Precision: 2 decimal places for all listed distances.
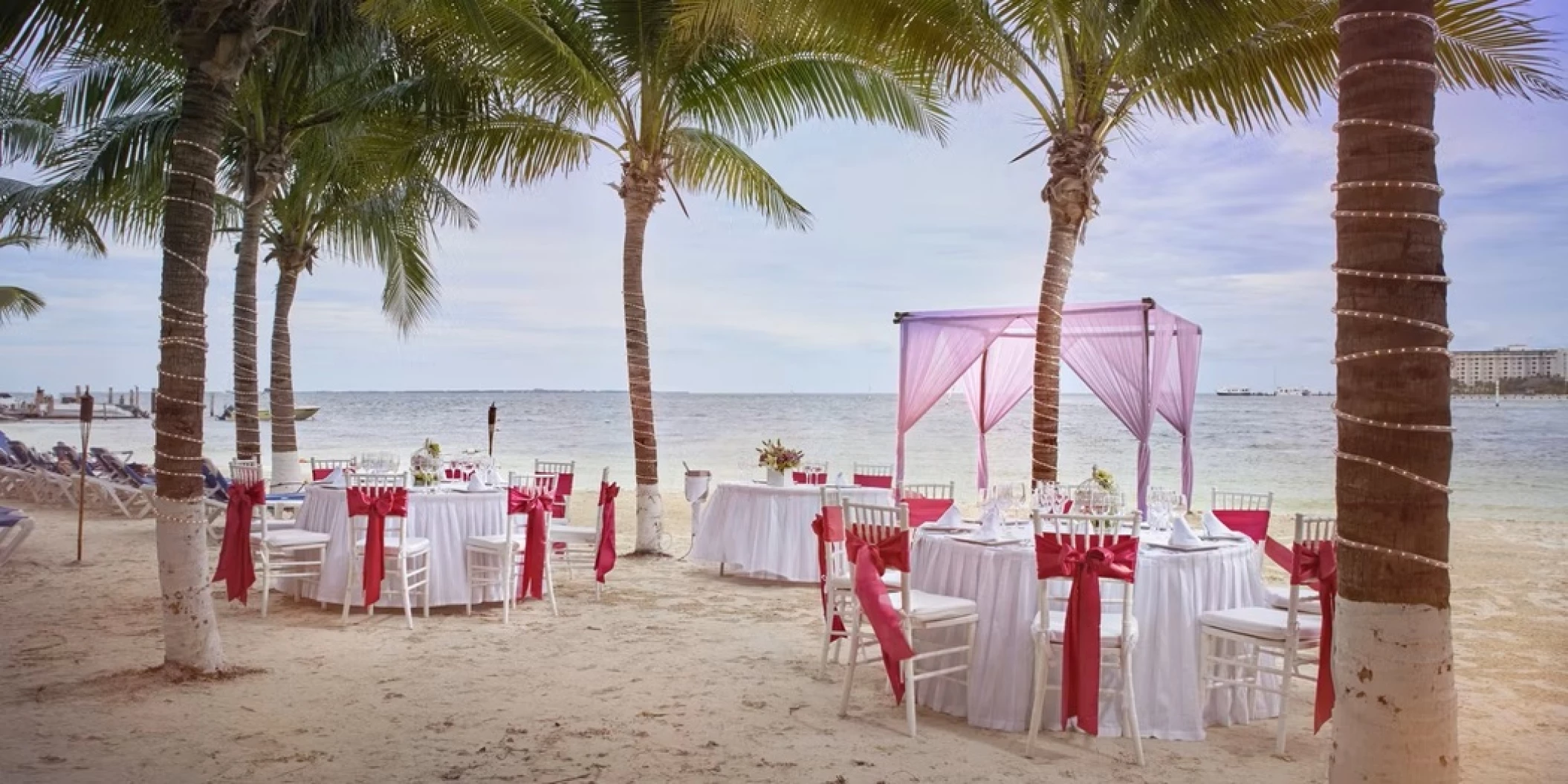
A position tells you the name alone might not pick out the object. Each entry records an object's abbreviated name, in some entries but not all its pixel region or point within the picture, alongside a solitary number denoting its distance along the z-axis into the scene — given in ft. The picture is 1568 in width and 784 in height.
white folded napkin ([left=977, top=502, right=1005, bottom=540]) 16.33
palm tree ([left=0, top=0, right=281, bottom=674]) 16.02
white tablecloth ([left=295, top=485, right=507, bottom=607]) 22.94
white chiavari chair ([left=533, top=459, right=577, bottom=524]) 27.68
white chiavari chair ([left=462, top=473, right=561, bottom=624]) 22.12
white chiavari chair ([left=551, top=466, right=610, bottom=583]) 25.09
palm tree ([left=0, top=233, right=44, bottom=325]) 63.82
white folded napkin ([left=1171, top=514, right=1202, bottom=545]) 15.56
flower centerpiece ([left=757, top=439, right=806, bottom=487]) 28.73
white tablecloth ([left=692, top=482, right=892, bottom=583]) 27.91
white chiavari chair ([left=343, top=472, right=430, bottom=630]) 21.45
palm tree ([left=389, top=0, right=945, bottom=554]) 28.27
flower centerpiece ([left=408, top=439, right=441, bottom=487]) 24.44
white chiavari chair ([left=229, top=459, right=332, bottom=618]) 22.11
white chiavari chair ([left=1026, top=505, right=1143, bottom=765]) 13.96
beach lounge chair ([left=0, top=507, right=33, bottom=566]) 24.31
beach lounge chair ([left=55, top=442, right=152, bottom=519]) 38.99
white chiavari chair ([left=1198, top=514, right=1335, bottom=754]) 14.20
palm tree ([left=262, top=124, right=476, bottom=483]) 33.81
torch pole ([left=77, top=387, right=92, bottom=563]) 27.50
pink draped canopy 30.66
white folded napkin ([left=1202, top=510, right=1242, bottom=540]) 16.63
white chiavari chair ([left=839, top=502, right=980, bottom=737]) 14.87
